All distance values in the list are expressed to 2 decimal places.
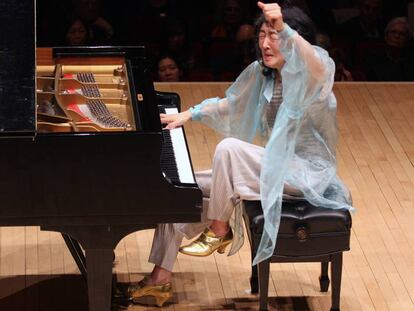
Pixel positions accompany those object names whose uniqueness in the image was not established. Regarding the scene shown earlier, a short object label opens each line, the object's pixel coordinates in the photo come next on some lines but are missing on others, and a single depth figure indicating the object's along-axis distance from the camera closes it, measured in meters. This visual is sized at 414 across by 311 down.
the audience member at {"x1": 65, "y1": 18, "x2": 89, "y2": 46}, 14.95
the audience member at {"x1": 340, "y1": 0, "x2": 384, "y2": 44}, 15.70
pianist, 8.87
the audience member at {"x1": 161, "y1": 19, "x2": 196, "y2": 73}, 15.14
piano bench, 8.95
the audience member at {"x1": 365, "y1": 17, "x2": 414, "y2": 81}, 15.08
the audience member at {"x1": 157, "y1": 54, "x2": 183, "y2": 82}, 14.70
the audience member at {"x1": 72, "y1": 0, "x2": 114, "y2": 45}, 15.27
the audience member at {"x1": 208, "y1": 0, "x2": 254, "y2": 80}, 15.43
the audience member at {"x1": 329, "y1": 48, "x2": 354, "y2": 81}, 15.07
